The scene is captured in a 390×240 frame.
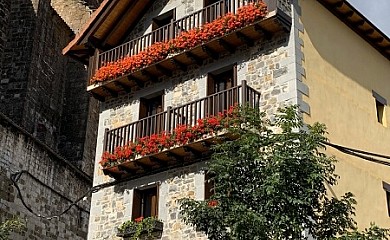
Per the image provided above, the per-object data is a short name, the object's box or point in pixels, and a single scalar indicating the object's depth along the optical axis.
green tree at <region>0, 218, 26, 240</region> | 16.67
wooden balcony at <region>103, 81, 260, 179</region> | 17.11
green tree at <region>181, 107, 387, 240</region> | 12.19
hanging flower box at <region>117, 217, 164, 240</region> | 17.72
